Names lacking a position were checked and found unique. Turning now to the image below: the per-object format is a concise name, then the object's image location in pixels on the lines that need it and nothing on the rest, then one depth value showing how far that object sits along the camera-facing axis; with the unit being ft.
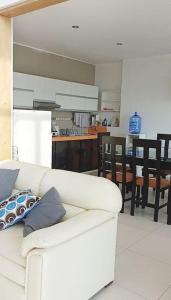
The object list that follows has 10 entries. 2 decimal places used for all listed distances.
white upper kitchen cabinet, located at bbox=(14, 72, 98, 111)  16.48
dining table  11.47
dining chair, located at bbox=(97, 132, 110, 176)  14.71
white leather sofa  5.12
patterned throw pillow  6.91
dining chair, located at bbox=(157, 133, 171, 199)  14.75
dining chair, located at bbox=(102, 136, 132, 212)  12.24
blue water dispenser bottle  19.58
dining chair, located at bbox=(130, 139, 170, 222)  11.28
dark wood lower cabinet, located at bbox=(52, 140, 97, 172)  17.93
